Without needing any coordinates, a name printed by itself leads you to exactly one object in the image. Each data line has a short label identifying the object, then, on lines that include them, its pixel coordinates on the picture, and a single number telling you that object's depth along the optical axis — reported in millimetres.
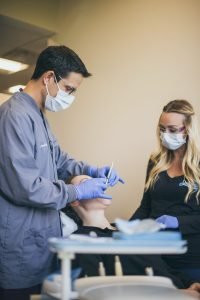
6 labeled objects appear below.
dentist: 1269
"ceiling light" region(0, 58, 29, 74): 3750
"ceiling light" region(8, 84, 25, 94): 3621
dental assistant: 1609
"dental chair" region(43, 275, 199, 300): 769
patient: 1181
